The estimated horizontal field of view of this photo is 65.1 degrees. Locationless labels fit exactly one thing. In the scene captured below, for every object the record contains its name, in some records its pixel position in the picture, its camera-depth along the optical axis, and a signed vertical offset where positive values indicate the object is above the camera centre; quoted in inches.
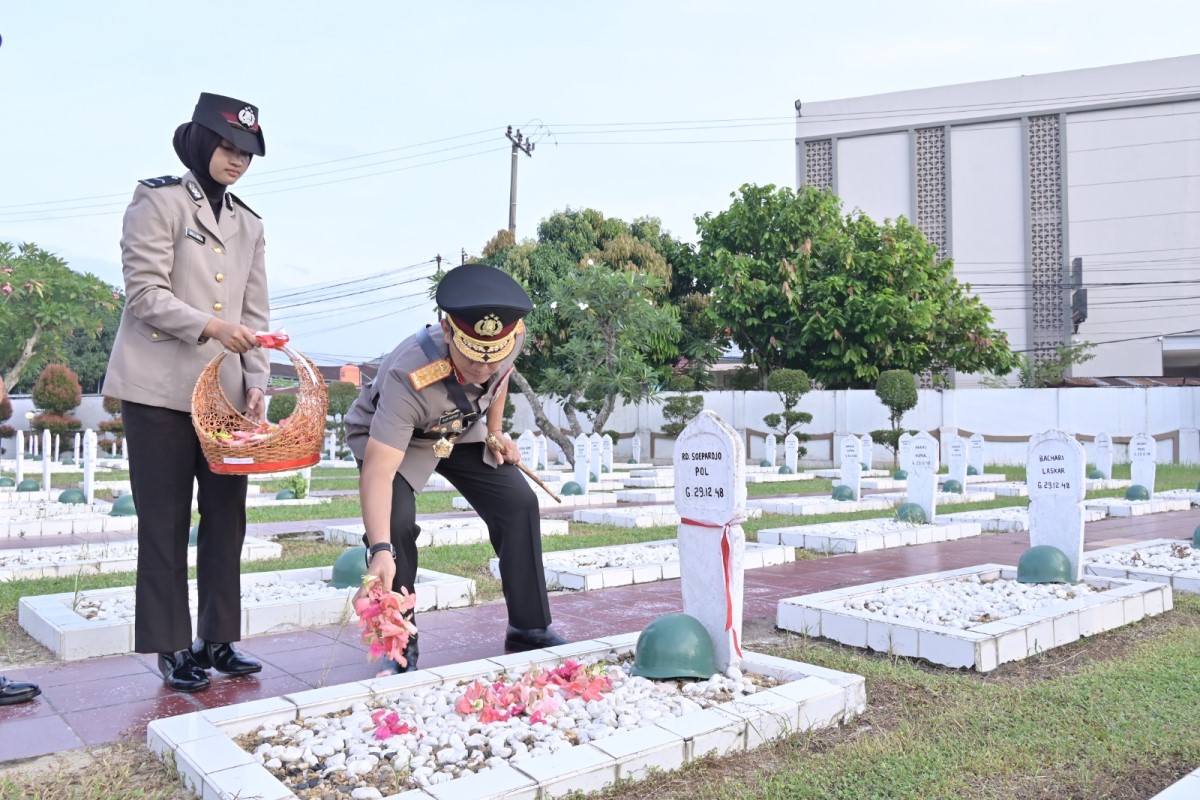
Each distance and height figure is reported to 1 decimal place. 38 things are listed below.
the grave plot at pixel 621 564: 247.3 -35.7
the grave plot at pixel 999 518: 390.9 -33.6
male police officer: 127.8 +0.0
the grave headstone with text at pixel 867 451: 792.9 -10.0
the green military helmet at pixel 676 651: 139.7 -31.9
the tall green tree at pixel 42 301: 821.9 +123.0
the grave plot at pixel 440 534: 320.8 -33.4
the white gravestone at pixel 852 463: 481.8 -12.2
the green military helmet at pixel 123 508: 381.7 -29.0
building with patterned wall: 1187.9 +320.6
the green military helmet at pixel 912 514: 368.8 -29.2
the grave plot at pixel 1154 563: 239.8 -34.3
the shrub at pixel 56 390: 1063.6 +52.9
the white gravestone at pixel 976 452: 712.4 -9.3
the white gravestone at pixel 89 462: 435.5 -12.0
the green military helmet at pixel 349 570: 221.0 -31.1
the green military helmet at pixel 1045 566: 223.5 -30.2
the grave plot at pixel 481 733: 100.6 -36.0
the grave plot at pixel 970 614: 164.7 -34.9
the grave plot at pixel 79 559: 248.7 -34.6
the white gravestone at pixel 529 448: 649.9 -7.6
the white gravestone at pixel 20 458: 528.4 -12.3
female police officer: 133.6 +10.4
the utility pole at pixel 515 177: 1122.3 +318.4
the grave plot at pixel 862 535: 319.9 -34.1
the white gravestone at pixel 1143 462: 513.3 -11.7
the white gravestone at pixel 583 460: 524.7 -12.3
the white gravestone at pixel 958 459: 574.2 -11.7
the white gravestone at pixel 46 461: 497.5 -13.1
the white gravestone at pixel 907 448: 391.9 -4.0
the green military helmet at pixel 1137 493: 476.4 -27.0
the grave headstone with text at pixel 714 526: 142.9 -13.6
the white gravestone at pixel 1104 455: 610.5 -9.5
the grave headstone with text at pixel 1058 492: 234.8 -13.2
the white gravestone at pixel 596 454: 642.3 -10.7
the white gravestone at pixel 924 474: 376.2 -13.7
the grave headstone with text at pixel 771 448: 836.0 -7.9
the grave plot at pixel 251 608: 168.6 -35.3
